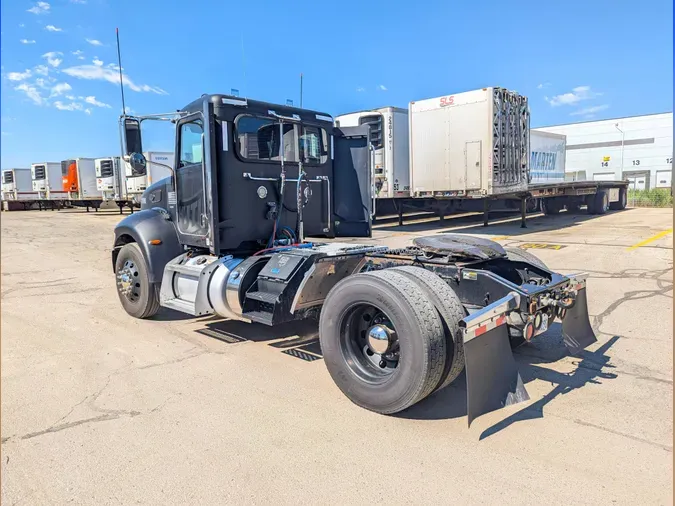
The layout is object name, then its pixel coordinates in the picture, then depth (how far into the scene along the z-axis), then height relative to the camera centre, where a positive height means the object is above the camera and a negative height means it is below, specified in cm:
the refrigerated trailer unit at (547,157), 2219 +151
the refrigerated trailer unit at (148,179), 2144 +100
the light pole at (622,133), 4716 +496
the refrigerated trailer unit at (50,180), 3456 +155
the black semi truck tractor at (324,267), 355 -67
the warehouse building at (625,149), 4481 +352
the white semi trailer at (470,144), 1488 +144
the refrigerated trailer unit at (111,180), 2773 +119
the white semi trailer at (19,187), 3650 +121
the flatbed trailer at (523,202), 1739 -43
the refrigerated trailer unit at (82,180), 3067 +132
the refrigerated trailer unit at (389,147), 1661 +153
